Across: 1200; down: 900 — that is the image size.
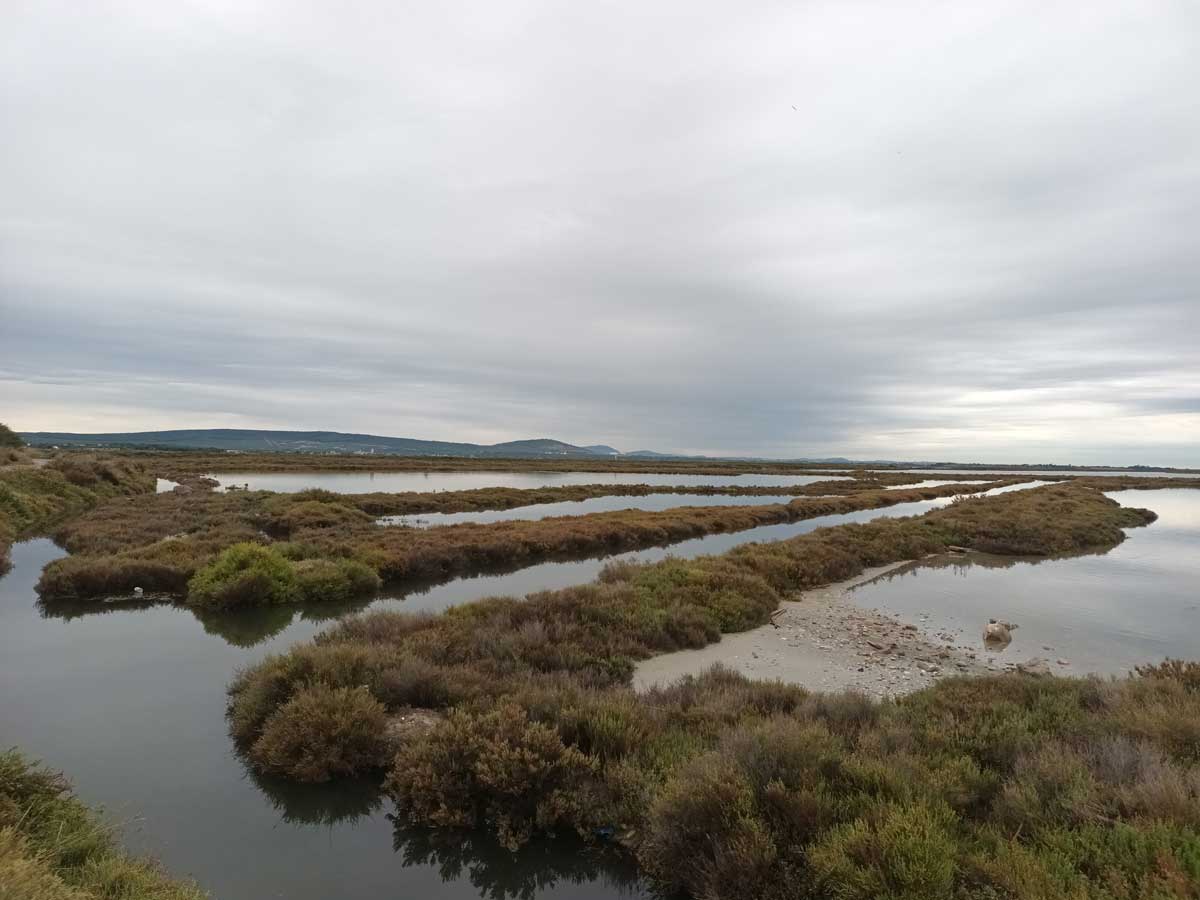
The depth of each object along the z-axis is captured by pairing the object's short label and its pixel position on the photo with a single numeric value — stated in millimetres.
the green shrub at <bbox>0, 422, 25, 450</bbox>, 63775
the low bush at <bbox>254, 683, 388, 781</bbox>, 6871
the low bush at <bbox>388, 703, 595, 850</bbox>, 5988
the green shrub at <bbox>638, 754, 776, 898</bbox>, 4582
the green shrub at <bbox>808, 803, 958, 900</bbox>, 3975
